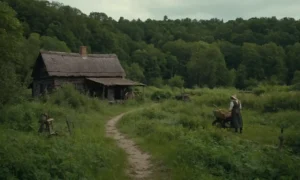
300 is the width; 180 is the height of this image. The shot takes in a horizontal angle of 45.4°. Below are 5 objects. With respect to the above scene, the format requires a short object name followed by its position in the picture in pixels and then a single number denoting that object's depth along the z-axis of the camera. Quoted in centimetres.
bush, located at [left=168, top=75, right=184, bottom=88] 6639
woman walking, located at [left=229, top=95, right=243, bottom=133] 1490
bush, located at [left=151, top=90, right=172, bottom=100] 3572
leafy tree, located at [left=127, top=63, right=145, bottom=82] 7181
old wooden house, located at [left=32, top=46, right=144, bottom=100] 3325
